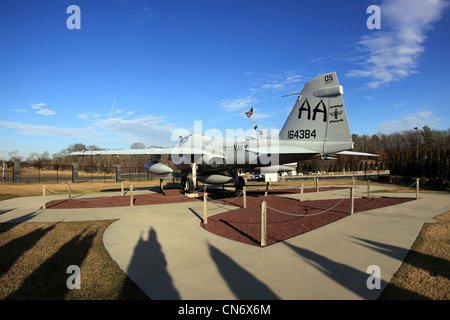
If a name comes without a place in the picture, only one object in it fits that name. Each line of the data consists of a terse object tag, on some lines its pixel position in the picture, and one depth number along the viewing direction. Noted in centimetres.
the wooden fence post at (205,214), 830
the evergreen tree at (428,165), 2939
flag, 2185
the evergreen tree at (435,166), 2840
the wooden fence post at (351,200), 984
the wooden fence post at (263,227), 604
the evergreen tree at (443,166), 2690
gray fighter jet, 1003
